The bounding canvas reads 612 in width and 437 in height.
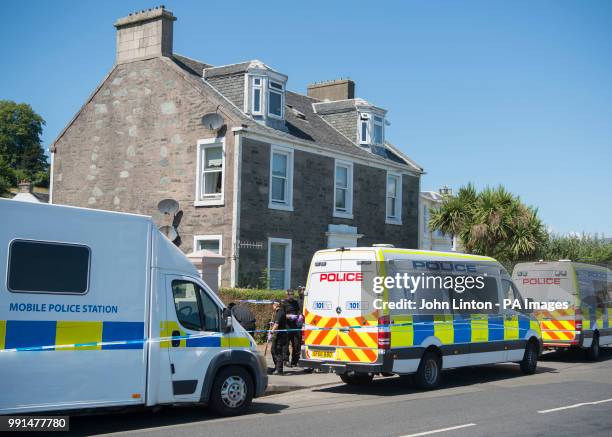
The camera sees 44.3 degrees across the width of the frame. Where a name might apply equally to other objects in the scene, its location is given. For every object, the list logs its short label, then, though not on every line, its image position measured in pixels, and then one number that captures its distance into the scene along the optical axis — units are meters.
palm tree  28.03
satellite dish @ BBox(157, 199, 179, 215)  24.59
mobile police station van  9.22
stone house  23.92
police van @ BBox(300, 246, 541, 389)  13.54
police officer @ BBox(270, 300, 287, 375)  15.75
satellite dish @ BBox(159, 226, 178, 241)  24.34
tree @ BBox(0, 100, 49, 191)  64.06
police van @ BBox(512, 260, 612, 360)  19.30
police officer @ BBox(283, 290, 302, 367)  16.23
